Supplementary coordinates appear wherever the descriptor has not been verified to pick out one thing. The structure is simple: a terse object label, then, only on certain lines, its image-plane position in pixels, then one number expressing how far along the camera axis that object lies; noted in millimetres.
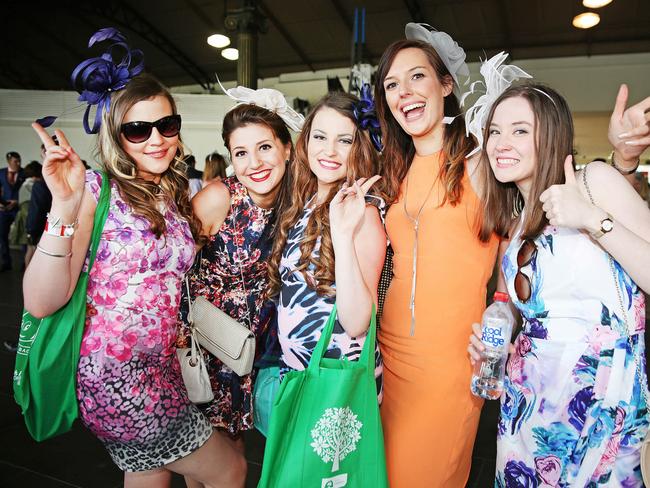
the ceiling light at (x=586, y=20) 8602
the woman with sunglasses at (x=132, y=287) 1537
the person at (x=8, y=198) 9031
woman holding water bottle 1465
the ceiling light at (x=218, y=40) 10023
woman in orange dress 1839
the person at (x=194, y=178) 6129
